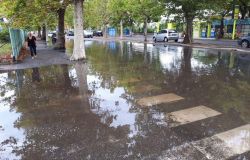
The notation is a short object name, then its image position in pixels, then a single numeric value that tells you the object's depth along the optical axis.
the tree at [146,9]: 31.23
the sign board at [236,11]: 36.37
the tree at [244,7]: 34.40
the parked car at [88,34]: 55.00
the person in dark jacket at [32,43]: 16.81
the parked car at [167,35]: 34.59
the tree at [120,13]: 41.52
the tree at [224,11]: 27.62
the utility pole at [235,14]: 36.41
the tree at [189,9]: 26.50
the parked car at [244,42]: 23.55
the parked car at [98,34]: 61.78
